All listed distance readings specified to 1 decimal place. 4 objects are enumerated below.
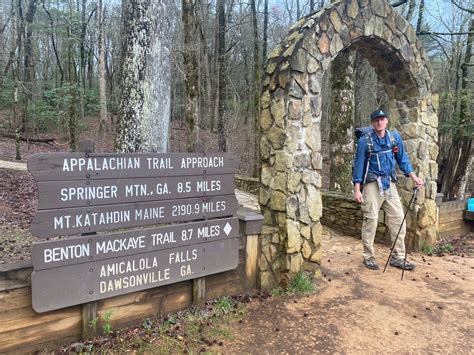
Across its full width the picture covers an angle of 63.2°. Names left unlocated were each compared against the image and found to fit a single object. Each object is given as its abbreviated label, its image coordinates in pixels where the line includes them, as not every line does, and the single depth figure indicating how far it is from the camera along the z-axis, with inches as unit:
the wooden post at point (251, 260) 161.8
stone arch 167.9
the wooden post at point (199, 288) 145.6
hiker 195.5
